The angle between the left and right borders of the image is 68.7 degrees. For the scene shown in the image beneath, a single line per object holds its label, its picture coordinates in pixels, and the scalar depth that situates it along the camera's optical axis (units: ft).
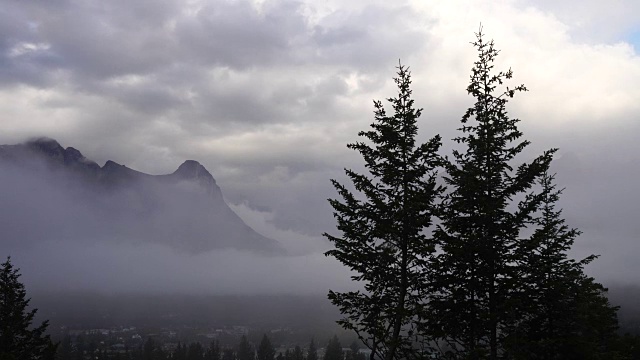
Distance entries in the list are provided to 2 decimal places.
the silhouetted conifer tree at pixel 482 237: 60.59
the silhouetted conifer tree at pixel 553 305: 60.44
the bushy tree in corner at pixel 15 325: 110.52
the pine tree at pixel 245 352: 394.56
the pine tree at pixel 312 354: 357.47
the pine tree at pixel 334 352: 314.96
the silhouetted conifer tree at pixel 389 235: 63.16
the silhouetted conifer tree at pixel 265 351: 351.87
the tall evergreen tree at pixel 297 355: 343.05
